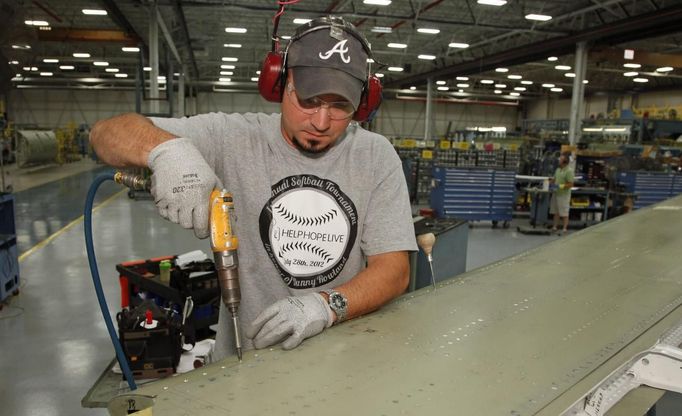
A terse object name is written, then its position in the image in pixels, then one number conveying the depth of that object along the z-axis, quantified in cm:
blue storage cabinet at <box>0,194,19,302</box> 457
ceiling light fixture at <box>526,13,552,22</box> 1101
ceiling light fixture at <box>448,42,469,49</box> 1484
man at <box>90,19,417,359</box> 128
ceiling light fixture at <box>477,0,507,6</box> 985
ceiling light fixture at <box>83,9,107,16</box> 1174
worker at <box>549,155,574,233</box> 902
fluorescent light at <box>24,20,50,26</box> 1163
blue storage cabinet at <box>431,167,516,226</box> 946
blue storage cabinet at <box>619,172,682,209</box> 989
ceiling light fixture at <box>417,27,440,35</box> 1290
